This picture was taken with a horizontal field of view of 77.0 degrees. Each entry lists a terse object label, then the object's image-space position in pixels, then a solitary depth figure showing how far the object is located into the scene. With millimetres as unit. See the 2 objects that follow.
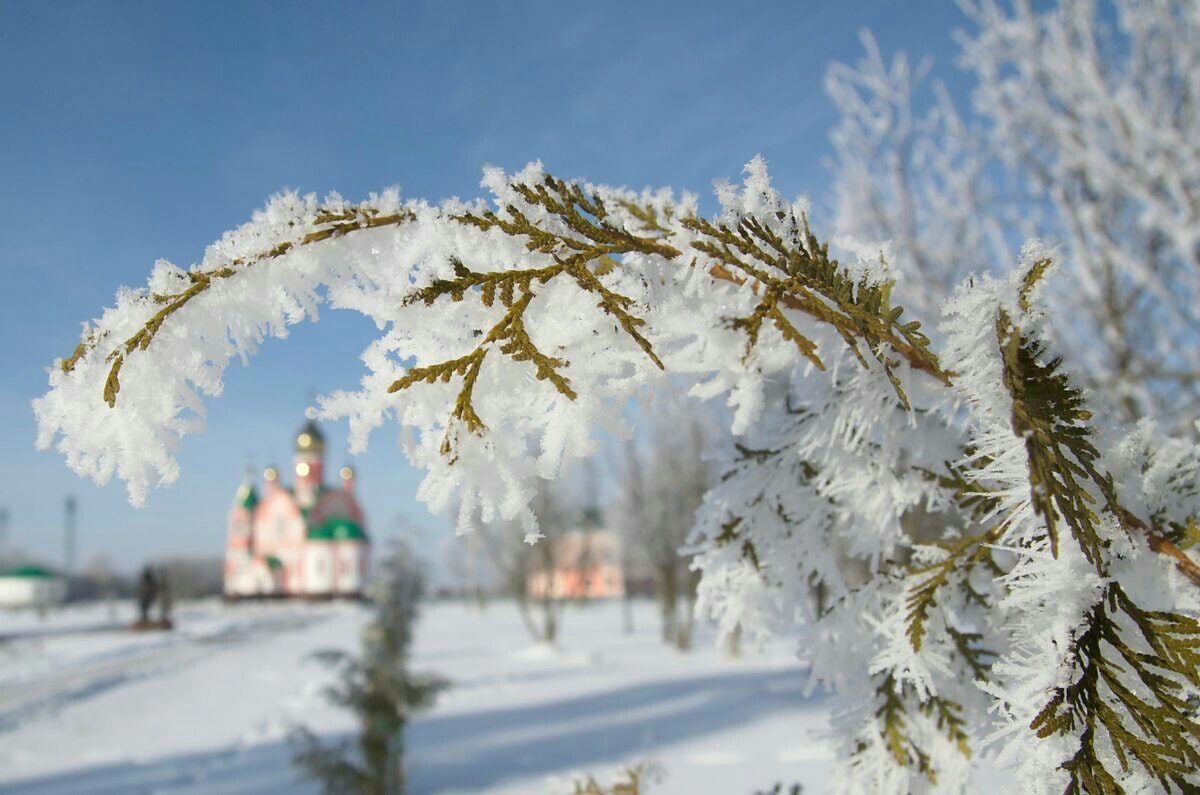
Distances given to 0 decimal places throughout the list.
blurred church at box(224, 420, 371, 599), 58281
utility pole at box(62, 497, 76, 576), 76688
